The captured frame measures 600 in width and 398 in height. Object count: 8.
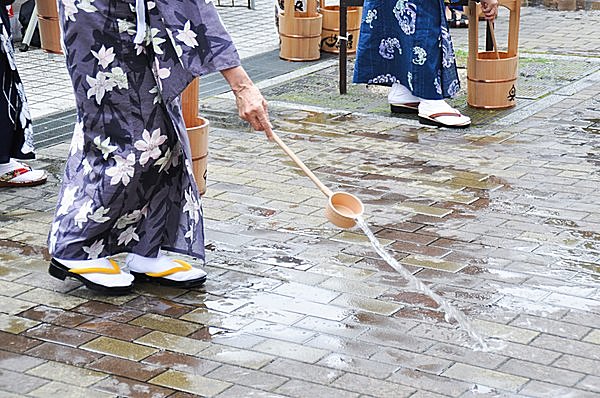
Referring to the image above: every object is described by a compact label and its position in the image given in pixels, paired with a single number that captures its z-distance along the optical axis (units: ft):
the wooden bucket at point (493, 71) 36.22
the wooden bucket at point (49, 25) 41.44
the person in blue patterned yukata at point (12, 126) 28.82
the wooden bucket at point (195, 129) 23.78
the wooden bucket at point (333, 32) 46.52
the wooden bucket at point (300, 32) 45.02
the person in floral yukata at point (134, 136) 20.12
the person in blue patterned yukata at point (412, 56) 35.62
